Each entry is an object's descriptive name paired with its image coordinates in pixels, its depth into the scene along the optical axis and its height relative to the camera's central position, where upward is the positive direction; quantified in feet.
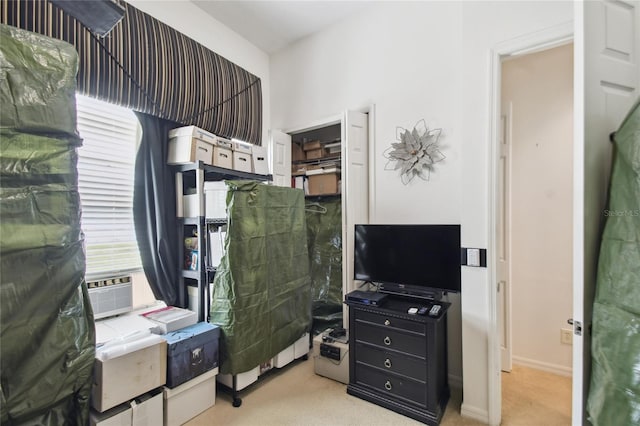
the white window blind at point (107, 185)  6.93 +0.65
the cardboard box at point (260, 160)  9.25 +1.64
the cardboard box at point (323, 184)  10.23 +0.96
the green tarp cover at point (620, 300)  3.01 -1.00
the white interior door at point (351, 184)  8.93 +0.84
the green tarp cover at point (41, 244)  3.97 -0.49
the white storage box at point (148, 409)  5.59 -3.93
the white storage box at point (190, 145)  7.56 +1.75
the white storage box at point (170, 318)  6.62 -2.56
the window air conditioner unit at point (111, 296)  6.49 -1.97
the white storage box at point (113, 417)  5.16 -3.75
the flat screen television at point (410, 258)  7.09 -1.25
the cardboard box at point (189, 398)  6.15 -4.21
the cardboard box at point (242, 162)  8.68 +1.50
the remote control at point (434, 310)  6.47 -2.27
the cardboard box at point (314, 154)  11.00 +2.19
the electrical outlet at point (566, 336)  7.99 -3.46
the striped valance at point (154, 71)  5.83 +3.59
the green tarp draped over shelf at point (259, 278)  6.97 -1.75
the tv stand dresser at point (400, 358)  6.39 -3.48
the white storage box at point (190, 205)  7.76 +0.16
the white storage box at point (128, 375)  5.22 -3.14
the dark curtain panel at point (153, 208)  7.59 +0.08
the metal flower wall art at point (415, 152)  8.08 +1.68
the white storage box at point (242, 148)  8.71 +1.94
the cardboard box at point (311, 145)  11.06 +2.52
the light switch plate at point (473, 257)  6.49 -1.04
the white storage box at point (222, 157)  8.14 +1.54
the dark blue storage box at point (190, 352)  6.17 -3.14
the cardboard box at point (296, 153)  11.41 +2.28
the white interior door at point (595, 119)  3.50 +1.15
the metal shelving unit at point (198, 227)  7.53 -0.45
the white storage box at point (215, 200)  7.30 +0.28
